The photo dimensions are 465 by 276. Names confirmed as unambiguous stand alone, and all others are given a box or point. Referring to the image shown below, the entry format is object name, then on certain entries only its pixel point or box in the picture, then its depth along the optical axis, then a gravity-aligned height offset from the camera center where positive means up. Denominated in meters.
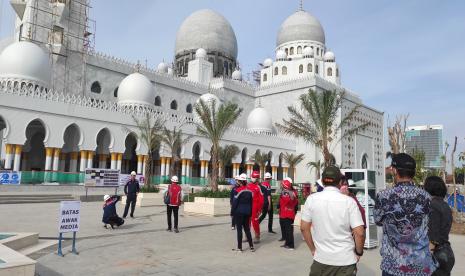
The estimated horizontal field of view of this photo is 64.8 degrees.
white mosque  24.60 +7.80
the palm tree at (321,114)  17.70 +3.28
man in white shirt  2.93 -0.42
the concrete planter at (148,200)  16.41 -1.04
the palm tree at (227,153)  28.51 +2.15
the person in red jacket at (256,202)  7.96 -0.50
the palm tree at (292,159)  39.91 +2.28
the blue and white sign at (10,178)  19.09 -0.21
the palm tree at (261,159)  35.66 +1.97
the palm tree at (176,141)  25.12 +2.71
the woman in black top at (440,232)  3.40 -0.47
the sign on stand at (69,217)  6.57 -0.77
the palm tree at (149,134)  20.63 +2.88
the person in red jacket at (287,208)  7.64 -0.62
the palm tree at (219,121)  19.02 +2.97
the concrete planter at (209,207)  13.35 -1.06
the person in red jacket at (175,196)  9.19 -0.47
